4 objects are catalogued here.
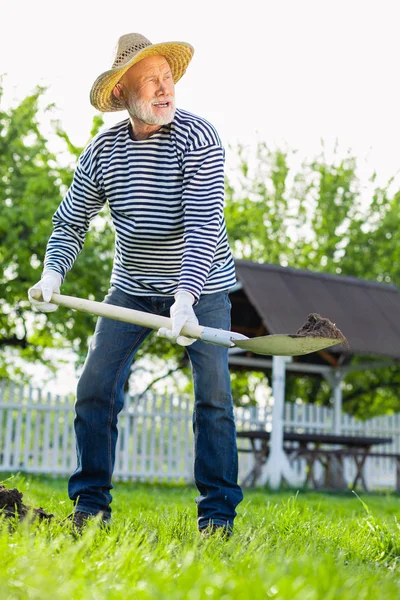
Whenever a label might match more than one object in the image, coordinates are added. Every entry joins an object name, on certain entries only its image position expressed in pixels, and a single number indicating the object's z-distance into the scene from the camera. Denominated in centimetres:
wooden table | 1187
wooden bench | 1194
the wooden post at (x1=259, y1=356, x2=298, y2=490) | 1215
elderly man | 384
